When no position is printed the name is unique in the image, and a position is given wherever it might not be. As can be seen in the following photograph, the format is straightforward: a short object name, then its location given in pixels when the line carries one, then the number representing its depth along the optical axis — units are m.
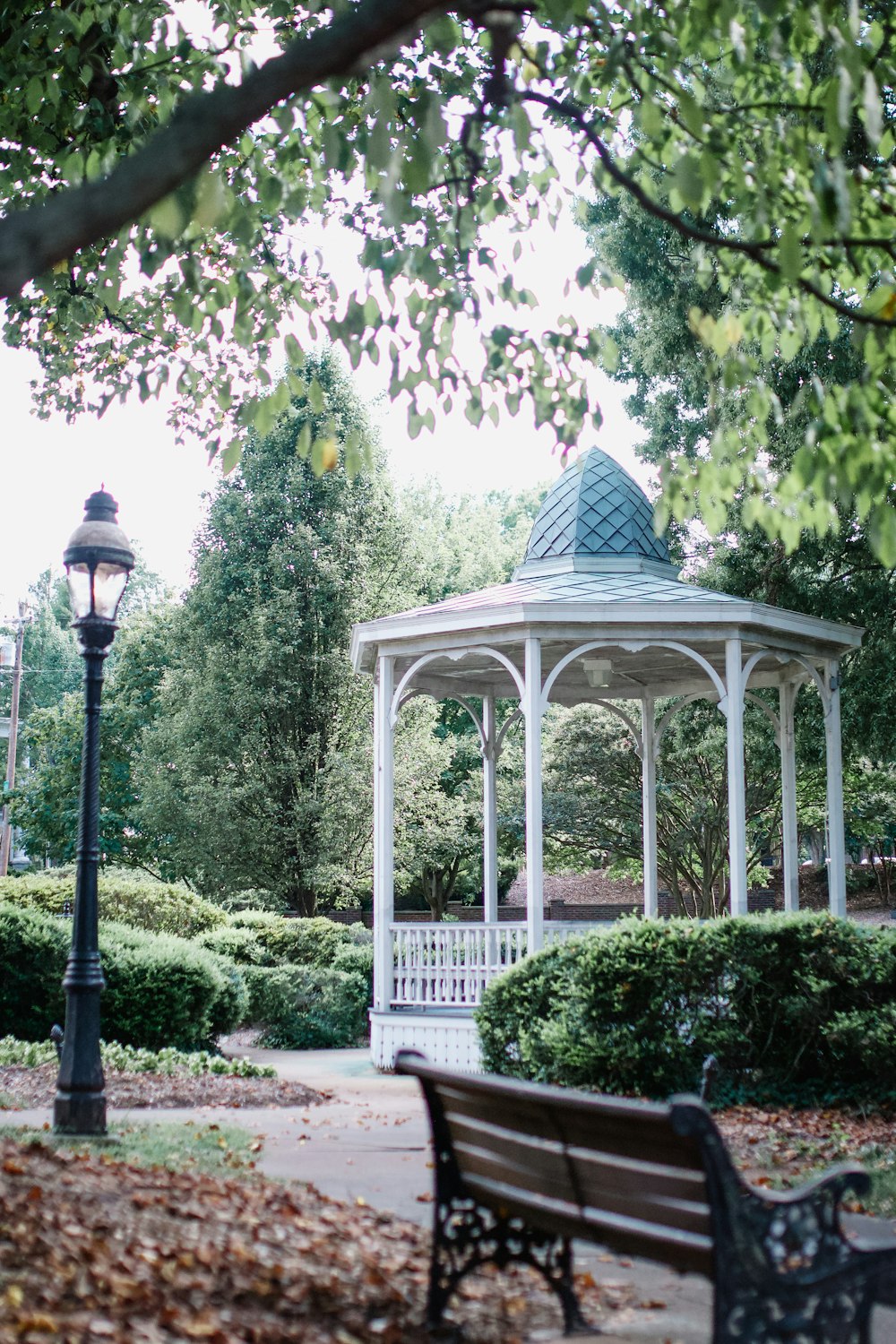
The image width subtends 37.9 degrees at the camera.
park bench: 3.38
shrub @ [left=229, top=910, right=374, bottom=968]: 20.34
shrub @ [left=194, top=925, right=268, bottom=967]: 19.17
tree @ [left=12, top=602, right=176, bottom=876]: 34.62
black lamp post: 8.05
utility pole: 42.22
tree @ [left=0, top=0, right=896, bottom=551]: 3.48
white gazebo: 13.33
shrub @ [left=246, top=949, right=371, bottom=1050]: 17.08
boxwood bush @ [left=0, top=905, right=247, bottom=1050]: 13.48
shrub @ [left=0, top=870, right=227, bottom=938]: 20.81
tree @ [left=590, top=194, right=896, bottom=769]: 16.89
